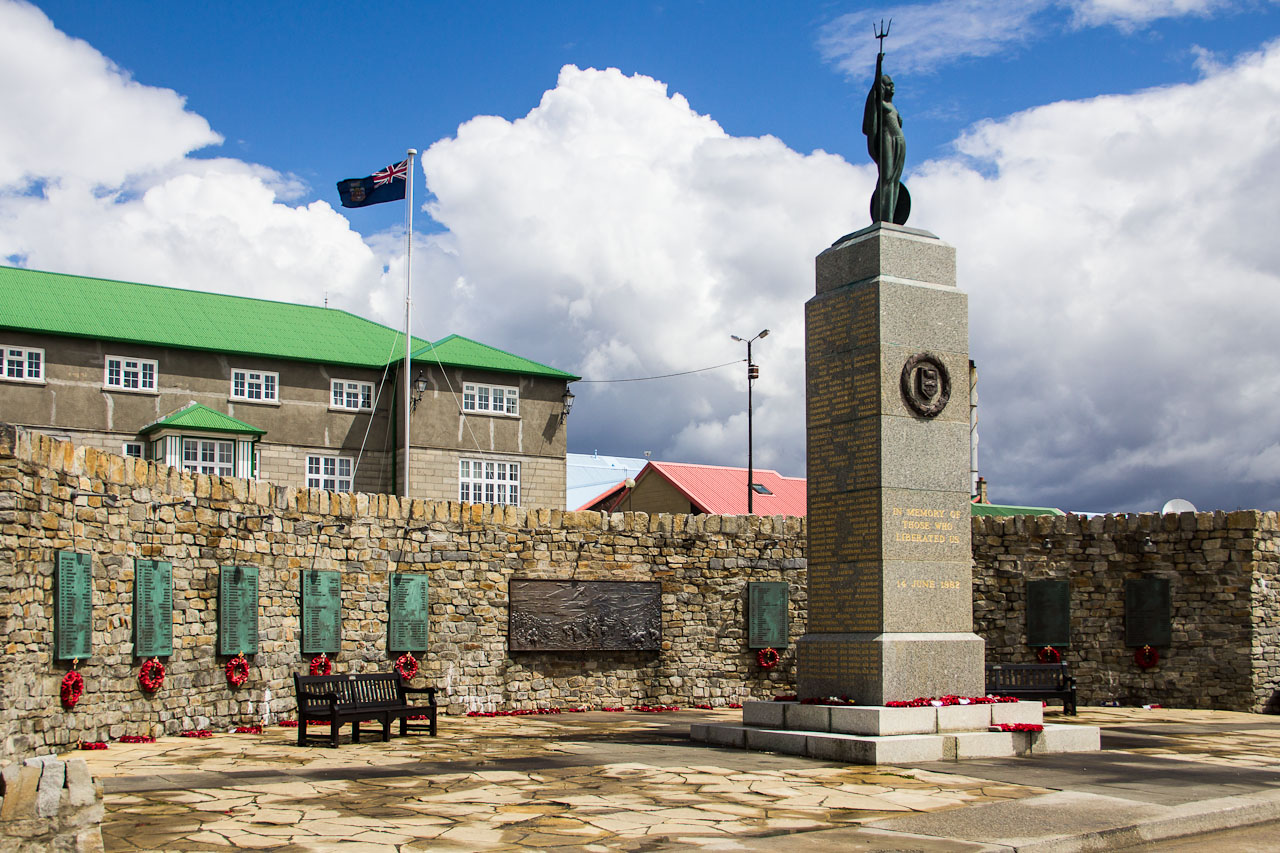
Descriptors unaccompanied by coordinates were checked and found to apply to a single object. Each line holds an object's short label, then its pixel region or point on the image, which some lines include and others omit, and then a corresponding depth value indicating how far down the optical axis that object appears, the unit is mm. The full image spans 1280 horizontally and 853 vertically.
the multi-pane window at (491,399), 32562
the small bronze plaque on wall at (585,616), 15945
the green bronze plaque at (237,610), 13016
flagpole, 26375
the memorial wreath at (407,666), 14969
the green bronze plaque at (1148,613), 17156
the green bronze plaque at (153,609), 11859
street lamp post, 34478
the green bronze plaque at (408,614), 14945
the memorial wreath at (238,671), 13109
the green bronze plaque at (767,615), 17359
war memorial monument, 10422
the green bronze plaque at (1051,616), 17547
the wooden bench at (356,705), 11180
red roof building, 38031
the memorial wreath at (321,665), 14148
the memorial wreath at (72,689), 10602
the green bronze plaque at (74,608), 10489
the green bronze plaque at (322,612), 14112
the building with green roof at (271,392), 28078
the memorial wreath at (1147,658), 17203
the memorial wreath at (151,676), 11852
